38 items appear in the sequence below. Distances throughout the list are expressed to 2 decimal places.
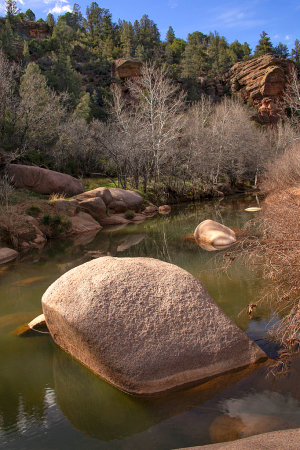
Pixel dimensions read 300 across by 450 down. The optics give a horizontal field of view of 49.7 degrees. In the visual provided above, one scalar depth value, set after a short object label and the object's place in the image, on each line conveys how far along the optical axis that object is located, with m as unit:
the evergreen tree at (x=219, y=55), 77.25
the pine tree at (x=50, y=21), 86.69
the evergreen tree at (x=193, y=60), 71.38
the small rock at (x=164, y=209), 24.94
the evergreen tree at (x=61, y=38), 63.33
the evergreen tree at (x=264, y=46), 77.19
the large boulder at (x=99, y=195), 19.50
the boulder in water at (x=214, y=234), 11.65
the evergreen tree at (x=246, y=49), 85.06
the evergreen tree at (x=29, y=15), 91.75
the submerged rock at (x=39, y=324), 5.82
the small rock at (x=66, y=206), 16.83
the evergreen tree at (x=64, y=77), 46.94
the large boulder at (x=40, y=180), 18.76
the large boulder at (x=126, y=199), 21.38
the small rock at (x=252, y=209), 20.16
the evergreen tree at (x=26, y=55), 48.02
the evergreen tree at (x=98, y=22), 87.60
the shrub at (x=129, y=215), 20.90
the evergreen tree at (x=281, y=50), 80.44
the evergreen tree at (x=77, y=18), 97.25
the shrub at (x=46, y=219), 15.96
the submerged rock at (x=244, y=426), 3.15
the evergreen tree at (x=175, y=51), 81.56
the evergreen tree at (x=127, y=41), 72.94
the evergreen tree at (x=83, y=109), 37.63
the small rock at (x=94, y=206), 18.67
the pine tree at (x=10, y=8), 81.56
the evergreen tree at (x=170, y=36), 94.63
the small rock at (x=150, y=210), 23.86
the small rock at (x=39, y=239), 14.85
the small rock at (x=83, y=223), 17.23
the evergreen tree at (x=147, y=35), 82.00
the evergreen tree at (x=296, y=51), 78.97
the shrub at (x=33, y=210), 15.73
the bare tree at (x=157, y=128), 25.69
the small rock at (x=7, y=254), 11.97
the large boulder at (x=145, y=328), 3.86
